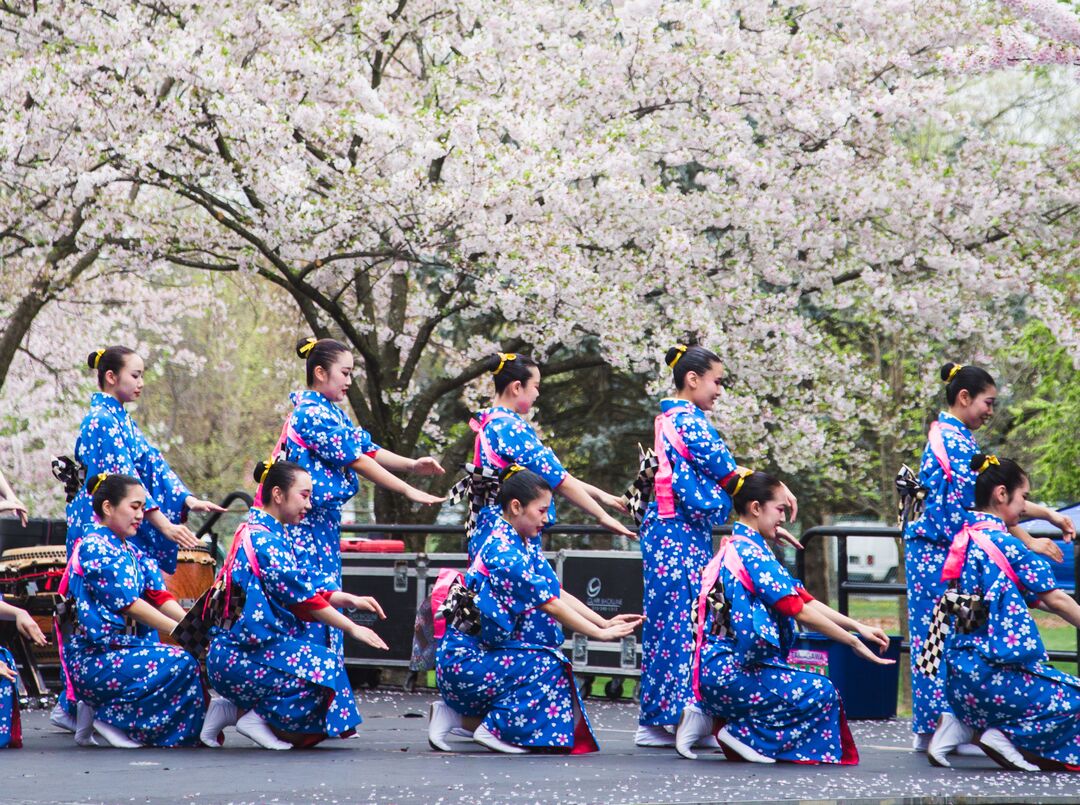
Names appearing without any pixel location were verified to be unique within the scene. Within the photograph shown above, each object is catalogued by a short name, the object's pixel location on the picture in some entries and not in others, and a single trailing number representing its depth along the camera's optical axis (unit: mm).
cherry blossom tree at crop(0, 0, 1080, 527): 22344
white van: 56000
